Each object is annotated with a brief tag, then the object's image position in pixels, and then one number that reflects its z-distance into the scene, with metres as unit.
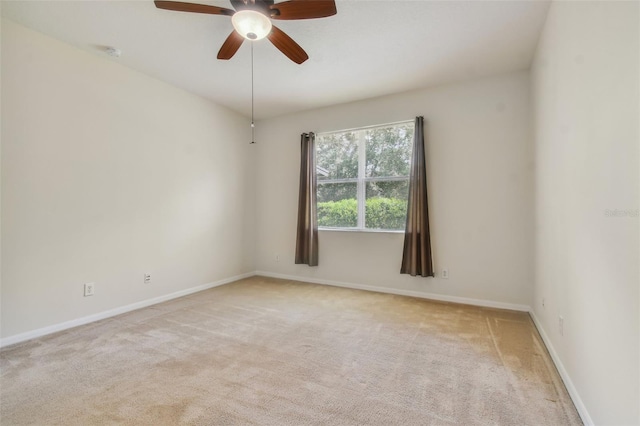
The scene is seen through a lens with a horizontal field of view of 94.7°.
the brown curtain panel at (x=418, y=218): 3.72
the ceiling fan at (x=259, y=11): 1.86
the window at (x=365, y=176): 4.07
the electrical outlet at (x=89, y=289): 2.99
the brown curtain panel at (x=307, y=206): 4.54
